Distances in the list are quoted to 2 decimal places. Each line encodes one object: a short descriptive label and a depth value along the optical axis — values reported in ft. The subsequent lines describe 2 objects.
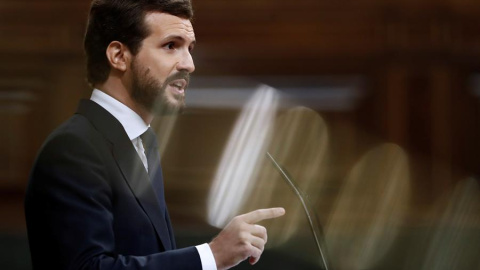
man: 31.40
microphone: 31.41
